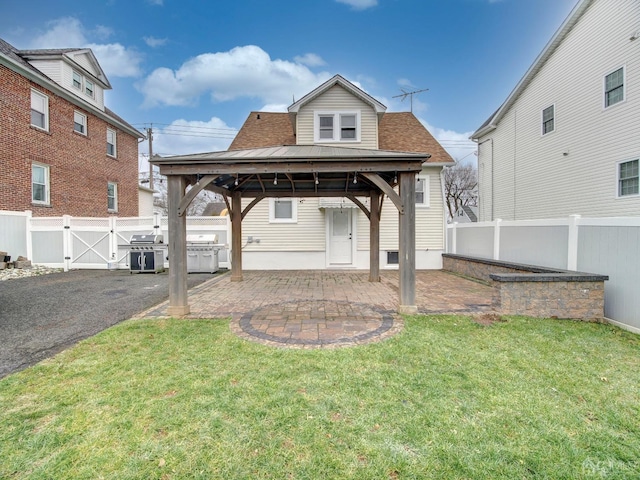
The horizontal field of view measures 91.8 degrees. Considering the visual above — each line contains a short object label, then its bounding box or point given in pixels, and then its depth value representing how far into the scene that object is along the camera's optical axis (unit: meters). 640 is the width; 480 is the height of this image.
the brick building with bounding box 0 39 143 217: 10.95
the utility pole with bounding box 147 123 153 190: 24.52
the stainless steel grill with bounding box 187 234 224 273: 10.43
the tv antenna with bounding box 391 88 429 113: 14.16
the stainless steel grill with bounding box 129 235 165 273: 10.33
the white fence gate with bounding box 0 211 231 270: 11.03
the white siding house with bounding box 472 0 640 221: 8.91
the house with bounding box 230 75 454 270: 11.11
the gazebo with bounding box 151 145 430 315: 5.21
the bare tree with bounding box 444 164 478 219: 29.62
